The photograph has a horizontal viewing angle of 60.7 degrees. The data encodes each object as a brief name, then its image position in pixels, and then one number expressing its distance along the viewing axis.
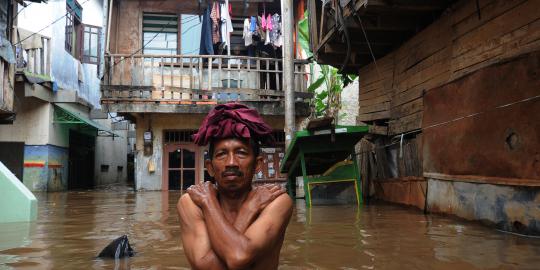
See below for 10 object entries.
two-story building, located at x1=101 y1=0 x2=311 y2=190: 14.14
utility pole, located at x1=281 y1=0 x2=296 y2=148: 10.09
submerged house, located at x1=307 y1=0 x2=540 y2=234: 4.82
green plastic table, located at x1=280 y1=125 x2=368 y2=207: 8.10
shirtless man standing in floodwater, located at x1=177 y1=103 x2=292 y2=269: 2.23
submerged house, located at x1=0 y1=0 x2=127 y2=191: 14.48
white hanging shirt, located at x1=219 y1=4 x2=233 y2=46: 14.45
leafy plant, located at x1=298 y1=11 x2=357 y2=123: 15.88
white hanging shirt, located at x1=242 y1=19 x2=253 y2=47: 15.10
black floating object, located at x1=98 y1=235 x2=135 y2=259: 3.91
